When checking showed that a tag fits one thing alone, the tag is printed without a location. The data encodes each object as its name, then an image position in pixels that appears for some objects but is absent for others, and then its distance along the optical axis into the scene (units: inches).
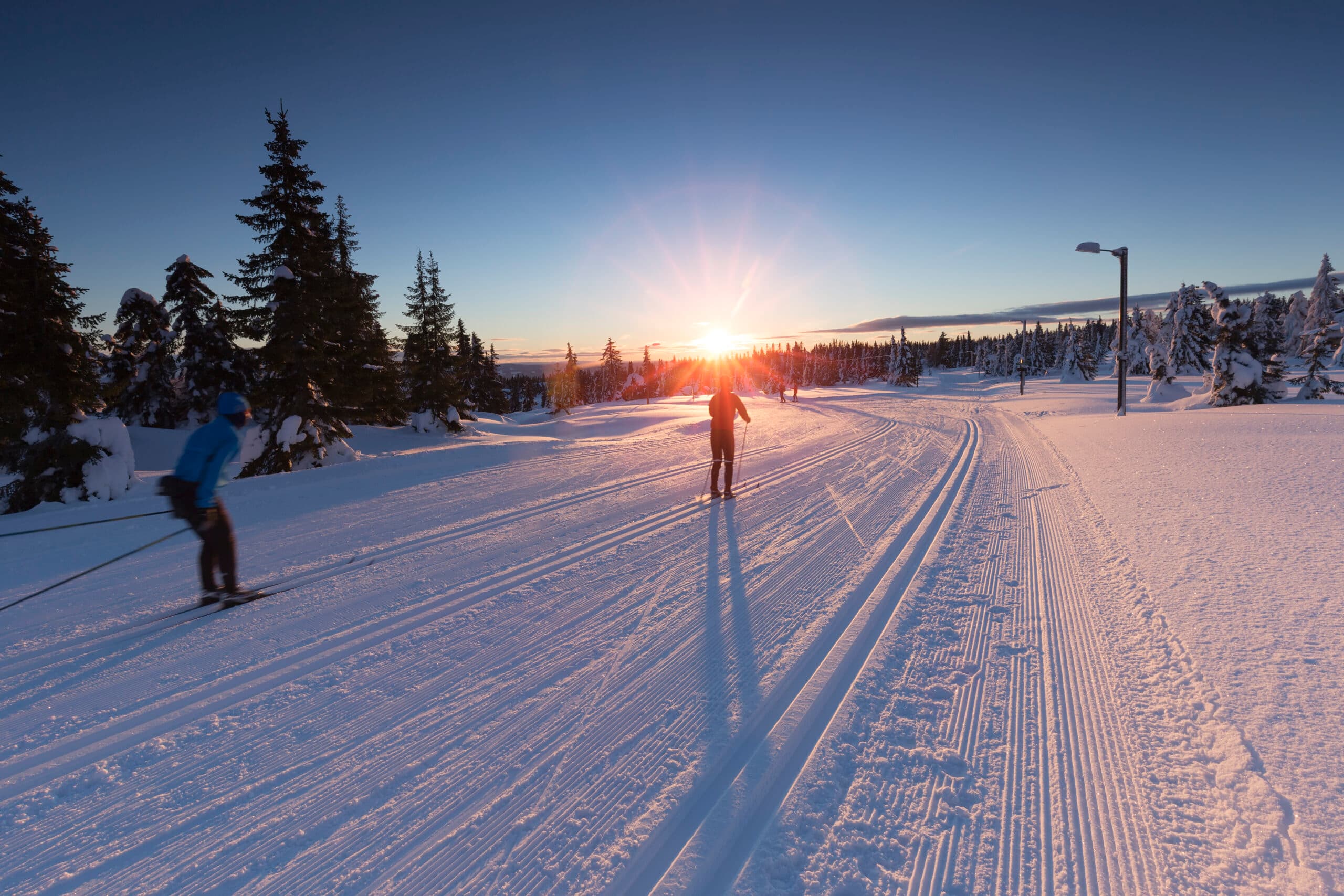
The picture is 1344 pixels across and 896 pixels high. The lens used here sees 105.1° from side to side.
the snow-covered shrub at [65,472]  380.8
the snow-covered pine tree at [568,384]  3479.3
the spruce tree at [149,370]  860.6
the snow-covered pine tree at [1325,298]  2089.1
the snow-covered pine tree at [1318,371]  714.8
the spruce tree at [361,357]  665.6
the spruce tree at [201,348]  806.5
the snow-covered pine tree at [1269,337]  780.6
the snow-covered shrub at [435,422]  905.5
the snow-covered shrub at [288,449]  542.9
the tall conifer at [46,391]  383.6
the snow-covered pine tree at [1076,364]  2362.2
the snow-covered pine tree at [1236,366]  741.3
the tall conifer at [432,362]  918.4
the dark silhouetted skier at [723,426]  333.4
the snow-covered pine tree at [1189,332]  1449.3
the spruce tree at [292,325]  557.0
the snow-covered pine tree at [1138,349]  2539.4
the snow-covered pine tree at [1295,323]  2460.6
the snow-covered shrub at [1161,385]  992.9
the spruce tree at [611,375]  3208.7
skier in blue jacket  181.5
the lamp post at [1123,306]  636.7
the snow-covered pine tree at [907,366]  3193.9
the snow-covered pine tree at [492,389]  1907.0
